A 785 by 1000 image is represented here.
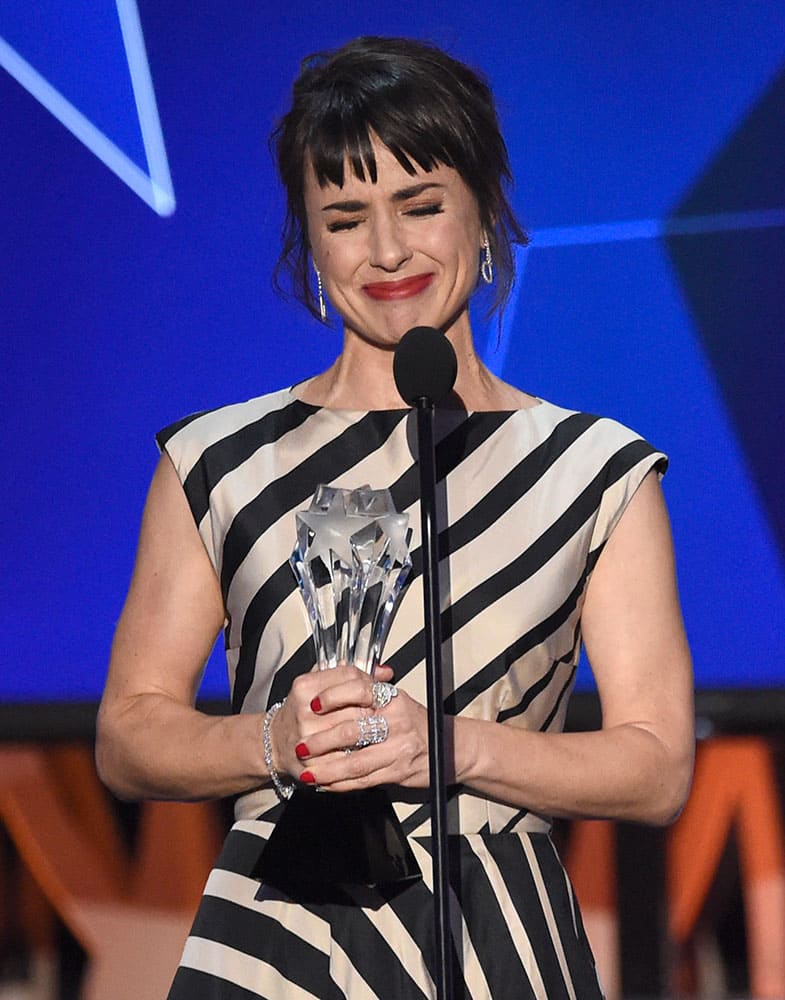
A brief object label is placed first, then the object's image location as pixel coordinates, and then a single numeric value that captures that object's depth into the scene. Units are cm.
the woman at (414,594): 907
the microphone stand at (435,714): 883
